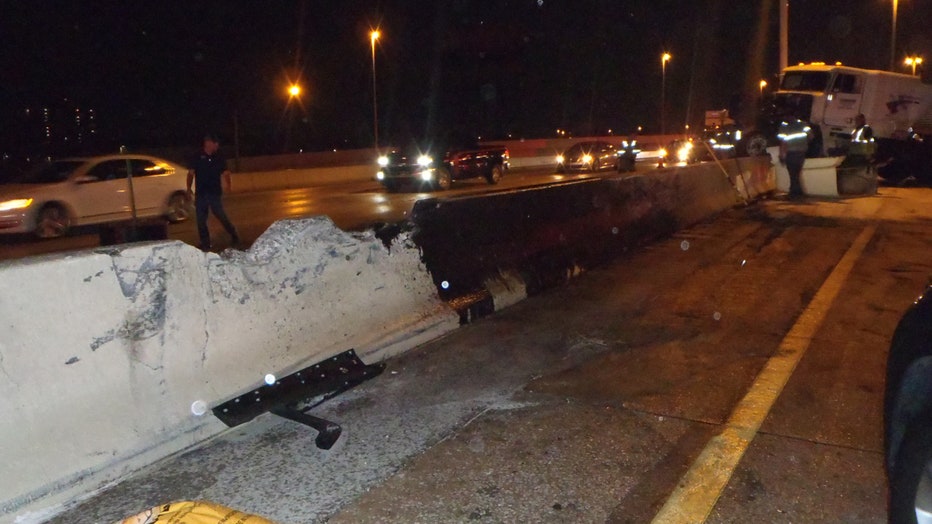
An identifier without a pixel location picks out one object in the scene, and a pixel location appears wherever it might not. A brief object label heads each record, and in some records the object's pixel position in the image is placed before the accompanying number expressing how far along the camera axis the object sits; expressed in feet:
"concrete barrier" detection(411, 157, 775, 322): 25.29
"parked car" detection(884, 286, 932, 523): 11.15
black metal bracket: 16.66
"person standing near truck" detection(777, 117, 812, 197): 61.62
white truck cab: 81.41
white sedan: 50.98
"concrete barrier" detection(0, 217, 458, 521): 13.55
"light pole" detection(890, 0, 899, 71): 140.46
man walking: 39.75
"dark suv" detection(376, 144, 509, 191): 83.76
